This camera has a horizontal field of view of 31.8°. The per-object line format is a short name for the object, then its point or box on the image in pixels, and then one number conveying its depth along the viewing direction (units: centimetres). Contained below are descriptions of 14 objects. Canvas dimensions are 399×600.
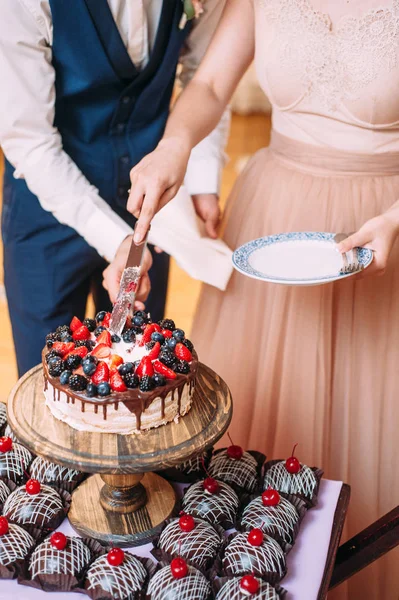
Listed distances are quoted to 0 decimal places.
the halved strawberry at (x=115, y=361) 119
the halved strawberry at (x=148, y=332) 128
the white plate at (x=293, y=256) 145
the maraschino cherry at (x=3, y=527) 115
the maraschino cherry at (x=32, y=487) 126
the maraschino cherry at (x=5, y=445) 137
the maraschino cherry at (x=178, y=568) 108
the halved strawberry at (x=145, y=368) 117
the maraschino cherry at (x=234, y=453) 140
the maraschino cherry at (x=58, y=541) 113
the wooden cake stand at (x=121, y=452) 110
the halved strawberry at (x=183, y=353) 123
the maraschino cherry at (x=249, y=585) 107
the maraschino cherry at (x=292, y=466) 135
